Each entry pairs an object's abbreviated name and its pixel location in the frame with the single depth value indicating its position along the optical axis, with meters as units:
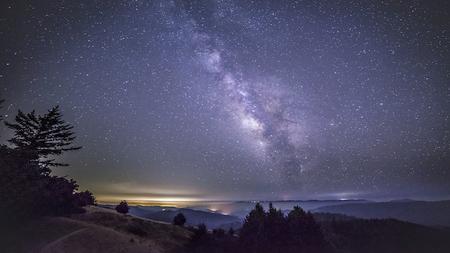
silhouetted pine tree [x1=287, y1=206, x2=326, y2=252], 25.56
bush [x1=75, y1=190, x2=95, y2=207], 28.11
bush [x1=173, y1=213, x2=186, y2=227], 30.03
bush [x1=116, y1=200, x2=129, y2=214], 30.86
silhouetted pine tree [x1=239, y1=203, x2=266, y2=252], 24.04
